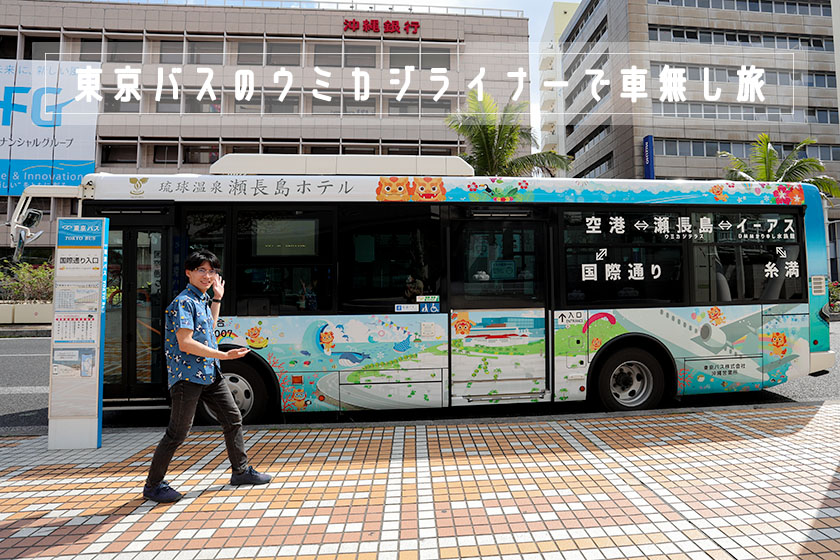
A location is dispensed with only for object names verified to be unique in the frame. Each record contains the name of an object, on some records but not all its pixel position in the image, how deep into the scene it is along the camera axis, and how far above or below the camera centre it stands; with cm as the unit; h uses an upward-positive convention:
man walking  365 -45
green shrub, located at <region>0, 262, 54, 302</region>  2117 +92
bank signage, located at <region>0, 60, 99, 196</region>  2912 +1096
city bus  569 +24
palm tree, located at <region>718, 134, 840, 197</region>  1888 +524
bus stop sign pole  504 -43
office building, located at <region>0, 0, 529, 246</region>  3147 +1542
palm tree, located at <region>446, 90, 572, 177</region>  1839 +637
